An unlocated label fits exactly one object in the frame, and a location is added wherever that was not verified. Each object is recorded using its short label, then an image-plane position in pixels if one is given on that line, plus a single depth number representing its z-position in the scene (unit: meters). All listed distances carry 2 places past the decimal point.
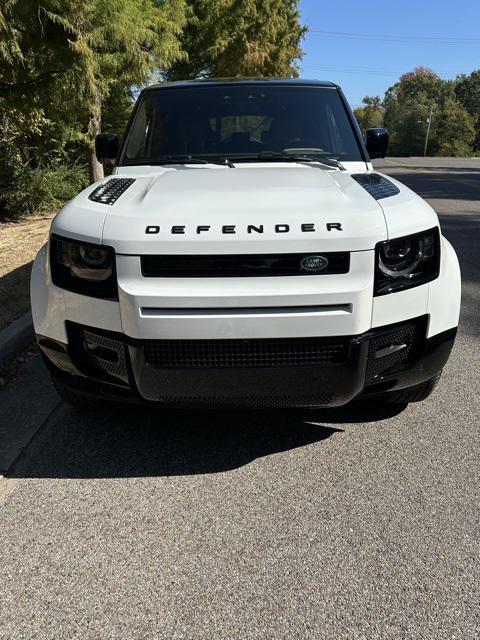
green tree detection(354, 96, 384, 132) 122.19
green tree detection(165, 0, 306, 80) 19.47
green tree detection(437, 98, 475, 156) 88.50
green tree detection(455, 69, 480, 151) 115.75
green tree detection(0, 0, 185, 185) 6.33
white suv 2.36
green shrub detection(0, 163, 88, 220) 10.05
